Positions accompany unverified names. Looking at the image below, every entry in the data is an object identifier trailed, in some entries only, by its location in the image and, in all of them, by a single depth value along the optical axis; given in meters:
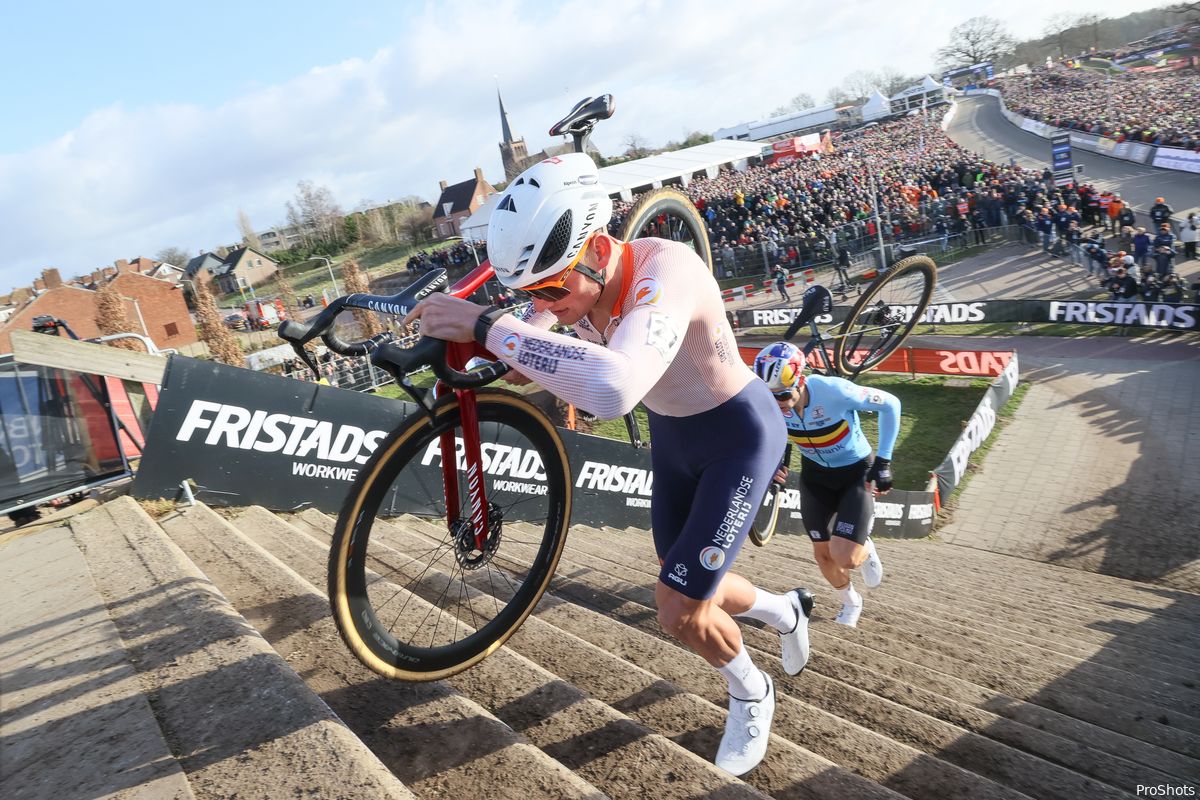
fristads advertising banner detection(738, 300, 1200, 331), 18.48
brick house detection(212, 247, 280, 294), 85.25
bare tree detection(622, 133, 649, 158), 89.56
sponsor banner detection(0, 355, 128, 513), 6.15
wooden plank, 5.84
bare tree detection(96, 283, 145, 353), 30.88
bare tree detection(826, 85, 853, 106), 141.12
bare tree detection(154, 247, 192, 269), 106.69
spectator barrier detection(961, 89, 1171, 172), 35.13
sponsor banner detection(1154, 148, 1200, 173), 34.33
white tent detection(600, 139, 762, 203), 48.09
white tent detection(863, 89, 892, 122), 83.69
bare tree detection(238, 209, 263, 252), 109.11
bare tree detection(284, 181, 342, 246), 90.38
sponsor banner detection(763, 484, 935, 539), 11.85
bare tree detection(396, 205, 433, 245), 83.46
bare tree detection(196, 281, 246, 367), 31.44
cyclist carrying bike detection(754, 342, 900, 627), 6.14
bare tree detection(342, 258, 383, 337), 39.35
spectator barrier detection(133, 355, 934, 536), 6.29
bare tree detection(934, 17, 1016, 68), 116.56
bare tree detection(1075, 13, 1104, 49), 108.56
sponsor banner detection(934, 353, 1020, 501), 13.31
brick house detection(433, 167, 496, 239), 79.93
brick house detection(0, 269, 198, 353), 50.78
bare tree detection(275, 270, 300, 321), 48.80
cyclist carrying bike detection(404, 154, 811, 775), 2.69
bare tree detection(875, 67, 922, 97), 139.05
